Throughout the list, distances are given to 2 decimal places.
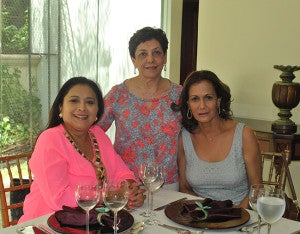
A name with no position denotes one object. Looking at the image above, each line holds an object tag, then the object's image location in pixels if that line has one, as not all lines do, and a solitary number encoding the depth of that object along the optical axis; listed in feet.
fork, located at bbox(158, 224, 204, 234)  5.08
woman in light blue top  7.14
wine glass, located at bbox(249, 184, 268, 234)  4.80
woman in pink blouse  5.96
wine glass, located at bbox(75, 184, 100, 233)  4.75
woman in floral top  7.81
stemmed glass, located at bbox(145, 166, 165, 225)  5.74
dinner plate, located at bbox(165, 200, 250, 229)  5.20
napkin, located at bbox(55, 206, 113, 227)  4.95
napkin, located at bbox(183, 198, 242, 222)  5.34
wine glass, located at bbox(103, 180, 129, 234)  4.80
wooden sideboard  10.67
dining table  5.16
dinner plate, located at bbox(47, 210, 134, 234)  4.87
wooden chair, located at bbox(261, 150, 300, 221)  6.87
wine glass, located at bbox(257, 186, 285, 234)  4.57
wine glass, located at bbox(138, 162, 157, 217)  5.74
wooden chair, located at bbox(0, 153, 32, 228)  6.63
